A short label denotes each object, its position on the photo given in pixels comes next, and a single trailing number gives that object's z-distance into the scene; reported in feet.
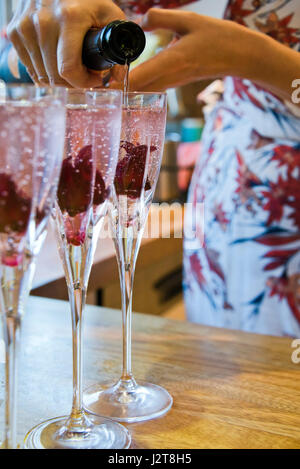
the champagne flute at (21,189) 1.05
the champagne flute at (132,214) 1.57
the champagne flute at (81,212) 1.32
